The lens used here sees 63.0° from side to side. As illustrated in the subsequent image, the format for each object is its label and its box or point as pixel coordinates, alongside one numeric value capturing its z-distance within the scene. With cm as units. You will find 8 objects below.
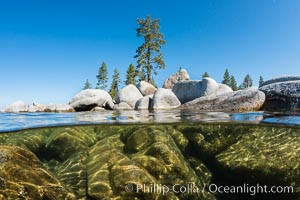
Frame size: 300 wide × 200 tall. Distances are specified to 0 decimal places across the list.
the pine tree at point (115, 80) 6500
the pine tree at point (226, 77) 8045
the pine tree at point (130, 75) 5834
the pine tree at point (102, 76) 6931
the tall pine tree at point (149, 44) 4434
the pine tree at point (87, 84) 7762
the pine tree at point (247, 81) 9608
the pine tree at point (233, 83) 7941
